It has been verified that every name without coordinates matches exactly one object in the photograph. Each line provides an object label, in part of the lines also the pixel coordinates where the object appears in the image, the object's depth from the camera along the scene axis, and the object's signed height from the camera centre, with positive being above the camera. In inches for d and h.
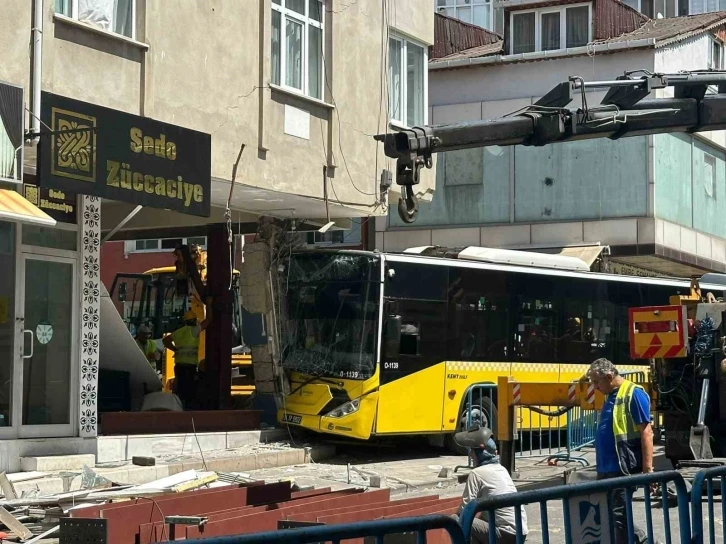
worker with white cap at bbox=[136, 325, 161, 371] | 912.3 -2.0
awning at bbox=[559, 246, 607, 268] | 1057.1 +79.8
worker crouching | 353.1 -35.1
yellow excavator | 815.7 +27.2
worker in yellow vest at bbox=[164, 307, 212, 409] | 808.9 -10.0
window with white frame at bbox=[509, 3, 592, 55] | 1305.4 +324.9
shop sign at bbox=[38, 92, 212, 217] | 556.1 +86.6
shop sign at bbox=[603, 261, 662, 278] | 1200.2 +72.8
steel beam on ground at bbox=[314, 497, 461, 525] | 382.3 -52.1
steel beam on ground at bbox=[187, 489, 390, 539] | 372.8 -53.3
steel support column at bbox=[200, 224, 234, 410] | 794.2 +3.3
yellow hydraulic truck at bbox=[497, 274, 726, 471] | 582.9 -18.3
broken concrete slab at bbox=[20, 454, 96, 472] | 581.3 -55.6
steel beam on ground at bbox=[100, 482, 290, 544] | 378.9 -52.2
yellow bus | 729.0 +5.9
